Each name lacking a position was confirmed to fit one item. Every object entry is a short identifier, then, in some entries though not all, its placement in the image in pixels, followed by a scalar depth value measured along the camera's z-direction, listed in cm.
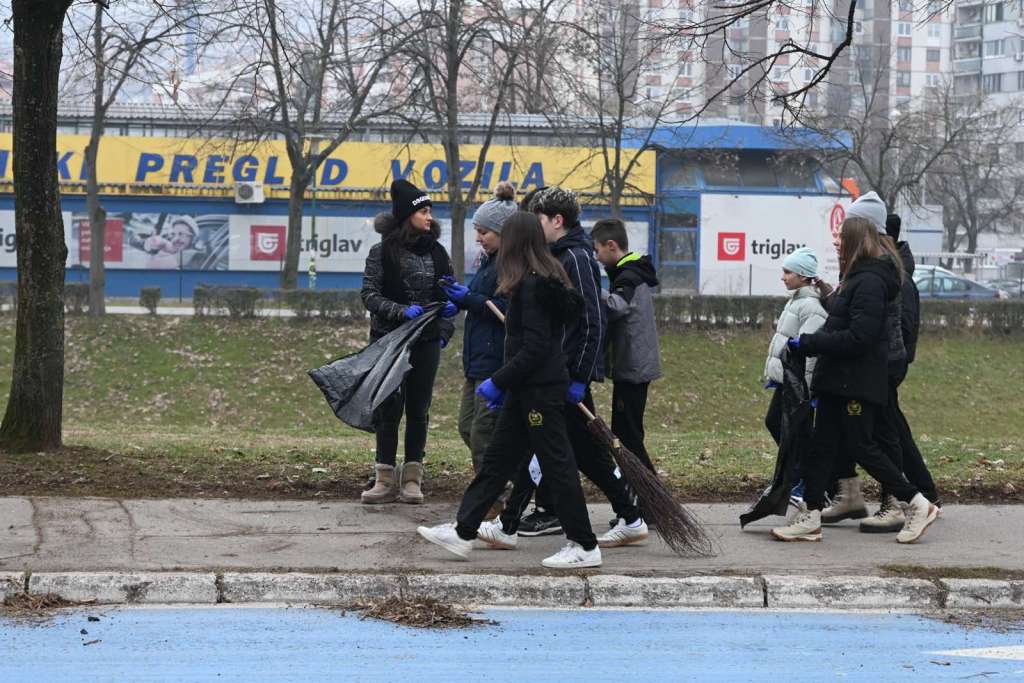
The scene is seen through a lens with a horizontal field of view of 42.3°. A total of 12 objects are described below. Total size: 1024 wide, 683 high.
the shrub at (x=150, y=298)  2609
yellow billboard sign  4031
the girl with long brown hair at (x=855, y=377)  716
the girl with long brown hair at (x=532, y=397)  650
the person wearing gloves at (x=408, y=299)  803
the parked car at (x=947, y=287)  3572
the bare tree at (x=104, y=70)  1609
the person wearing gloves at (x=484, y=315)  741
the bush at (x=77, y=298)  2562
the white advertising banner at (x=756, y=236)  4028
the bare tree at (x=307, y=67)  2172
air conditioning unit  4009
